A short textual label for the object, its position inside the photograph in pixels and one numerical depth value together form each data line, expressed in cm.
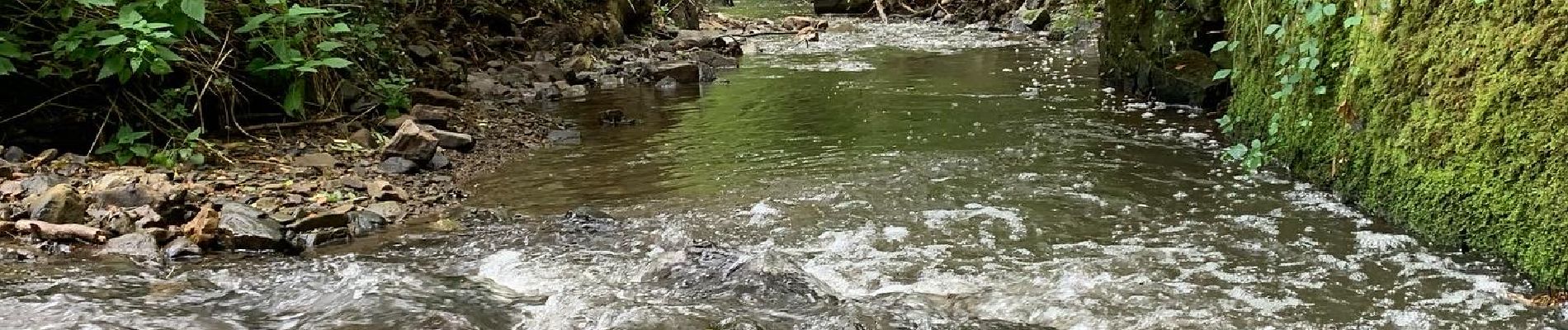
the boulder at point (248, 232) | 441
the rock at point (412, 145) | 645
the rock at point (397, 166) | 630
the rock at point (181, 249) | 424
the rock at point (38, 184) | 474
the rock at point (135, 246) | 419
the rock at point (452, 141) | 717
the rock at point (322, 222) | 472
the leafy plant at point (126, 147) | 564
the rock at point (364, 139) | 686
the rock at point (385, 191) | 555
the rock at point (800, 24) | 2053
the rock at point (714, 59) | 1389
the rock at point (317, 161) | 613
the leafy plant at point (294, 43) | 621
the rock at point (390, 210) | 526
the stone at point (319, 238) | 459
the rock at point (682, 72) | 1212
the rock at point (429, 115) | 773
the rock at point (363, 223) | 493
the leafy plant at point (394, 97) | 779
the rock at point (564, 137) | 787
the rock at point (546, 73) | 1146
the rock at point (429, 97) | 867
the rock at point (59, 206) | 439
